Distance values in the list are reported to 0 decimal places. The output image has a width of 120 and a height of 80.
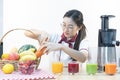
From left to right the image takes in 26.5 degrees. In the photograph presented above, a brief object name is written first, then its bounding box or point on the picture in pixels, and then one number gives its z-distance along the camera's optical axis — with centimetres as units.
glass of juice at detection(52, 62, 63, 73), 156
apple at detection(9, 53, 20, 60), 152
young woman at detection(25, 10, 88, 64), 194
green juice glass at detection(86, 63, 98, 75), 156
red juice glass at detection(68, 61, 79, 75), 156
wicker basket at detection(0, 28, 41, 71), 149
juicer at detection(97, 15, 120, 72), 171
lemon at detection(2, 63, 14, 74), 145
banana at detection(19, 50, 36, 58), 151
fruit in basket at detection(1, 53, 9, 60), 155
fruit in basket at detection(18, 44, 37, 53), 163
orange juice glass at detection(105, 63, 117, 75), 156
